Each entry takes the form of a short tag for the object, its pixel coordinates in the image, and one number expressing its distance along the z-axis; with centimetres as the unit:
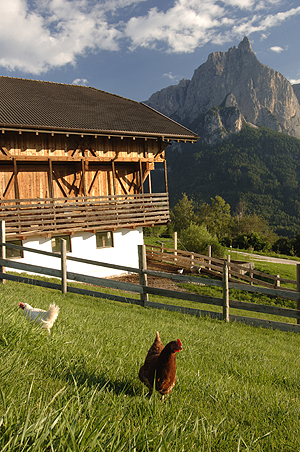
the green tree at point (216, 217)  6619
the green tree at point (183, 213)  7075
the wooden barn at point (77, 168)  1620
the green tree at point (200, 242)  2853
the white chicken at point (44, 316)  329
